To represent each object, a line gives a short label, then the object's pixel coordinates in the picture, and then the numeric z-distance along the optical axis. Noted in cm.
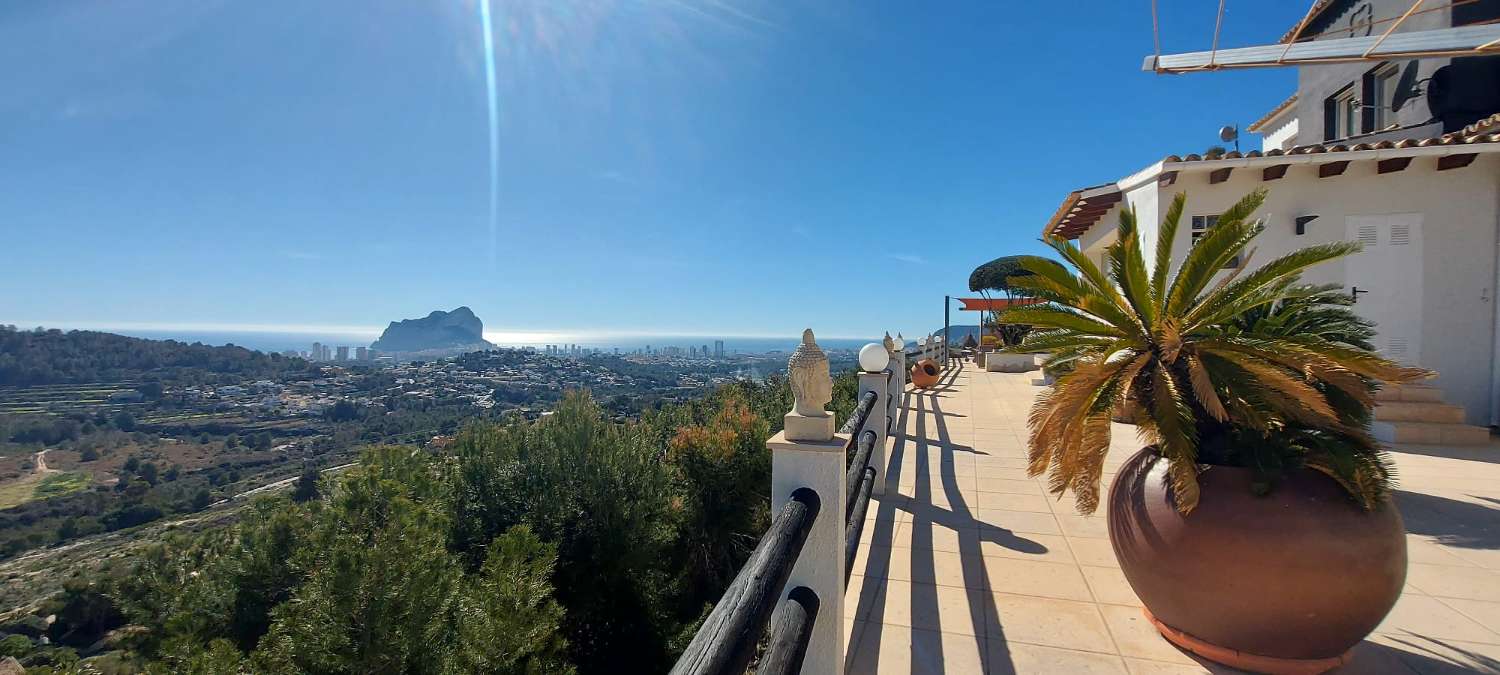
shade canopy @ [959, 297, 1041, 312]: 1944
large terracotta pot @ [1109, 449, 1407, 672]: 198
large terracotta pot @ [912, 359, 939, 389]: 1182
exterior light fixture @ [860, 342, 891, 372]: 503
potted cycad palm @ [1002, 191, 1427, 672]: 200
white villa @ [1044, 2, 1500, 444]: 659
